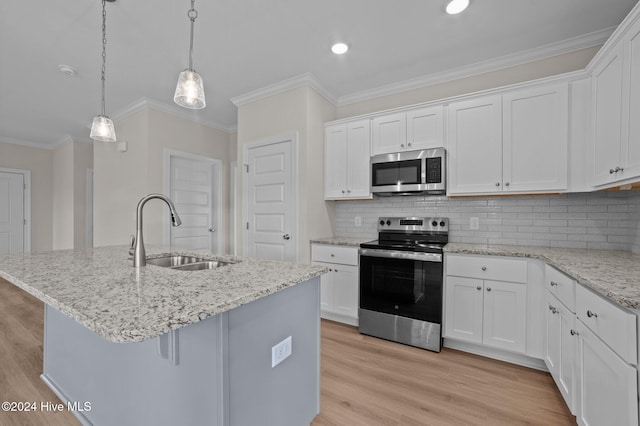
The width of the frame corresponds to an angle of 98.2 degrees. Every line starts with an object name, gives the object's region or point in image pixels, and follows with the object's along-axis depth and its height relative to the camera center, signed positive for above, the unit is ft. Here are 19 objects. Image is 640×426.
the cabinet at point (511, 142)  7.30 +2.00
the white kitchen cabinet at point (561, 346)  4.93 -2.68
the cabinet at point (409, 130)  8.84 +2.75
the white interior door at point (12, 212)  17.28 -0.05
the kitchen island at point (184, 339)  2.82 -1.65
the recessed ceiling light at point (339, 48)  8.09 +4.89
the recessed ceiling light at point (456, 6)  6.40 +4.87
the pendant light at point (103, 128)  7.12 +2.16
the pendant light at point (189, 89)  5.24 +2.35
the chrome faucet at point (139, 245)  4.83 -0.59
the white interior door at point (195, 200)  13.24 +0.60
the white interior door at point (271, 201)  10.34 +0.41
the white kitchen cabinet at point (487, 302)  6.93 -2.36
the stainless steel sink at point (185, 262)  5.77 -1.10
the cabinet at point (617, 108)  5.09 +2.18
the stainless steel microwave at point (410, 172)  8.64 +1.31
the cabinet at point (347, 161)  10.09 +1.95
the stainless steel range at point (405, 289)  7.79 -2.29
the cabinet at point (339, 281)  9.29 -2.39
